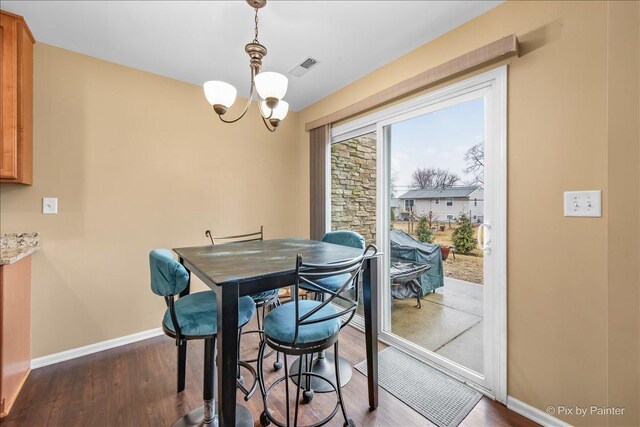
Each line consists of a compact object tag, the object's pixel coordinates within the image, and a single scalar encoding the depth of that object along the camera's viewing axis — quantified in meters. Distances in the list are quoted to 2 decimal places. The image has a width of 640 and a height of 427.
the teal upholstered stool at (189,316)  1.25
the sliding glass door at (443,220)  1.72
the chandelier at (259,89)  1.46
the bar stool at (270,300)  1.94
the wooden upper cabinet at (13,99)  1.78
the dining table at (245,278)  1.11
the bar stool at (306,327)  1.21
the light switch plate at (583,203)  1.33
